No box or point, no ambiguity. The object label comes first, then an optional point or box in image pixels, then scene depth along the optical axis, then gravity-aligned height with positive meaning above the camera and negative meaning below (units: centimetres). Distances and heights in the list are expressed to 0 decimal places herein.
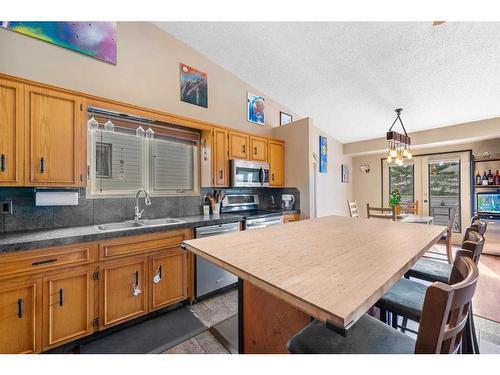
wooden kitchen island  72 -34
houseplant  365 -22
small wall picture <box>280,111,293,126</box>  440 +140
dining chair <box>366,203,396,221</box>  342 -44
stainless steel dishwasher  245 -98
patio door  473 +8
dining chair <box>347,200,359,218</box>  411 -40
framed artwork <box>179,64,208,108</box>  308 +145
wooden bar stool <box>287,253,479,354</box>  64 -51
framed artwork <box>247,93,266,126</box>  386 +140
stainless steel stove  298 -36
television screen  406 -27
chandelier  320 +66
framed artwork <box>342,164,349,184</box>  609 +41
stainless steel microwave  321 +22
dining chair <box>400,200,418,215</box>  457 -41
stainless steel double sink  231 -39
